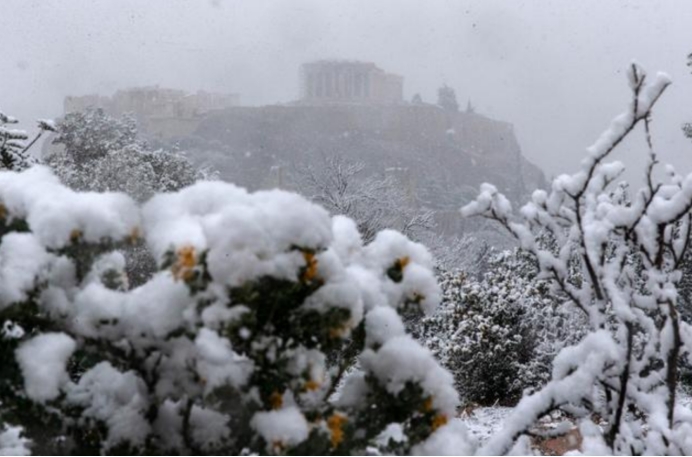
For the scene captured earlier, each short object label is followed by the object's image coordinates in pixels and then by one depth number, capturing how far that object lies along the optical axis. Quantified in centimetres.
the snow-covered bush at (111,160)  1562
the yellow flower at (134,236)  213
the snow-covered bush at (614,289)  268
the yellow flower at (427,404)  219
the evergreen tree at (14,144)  922
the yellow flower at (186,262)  188
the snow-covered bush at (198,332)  193
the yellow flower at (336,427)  207
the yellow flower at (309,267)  198
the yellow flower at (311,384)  204
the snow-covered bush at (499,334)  1123
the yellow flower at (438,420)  221
